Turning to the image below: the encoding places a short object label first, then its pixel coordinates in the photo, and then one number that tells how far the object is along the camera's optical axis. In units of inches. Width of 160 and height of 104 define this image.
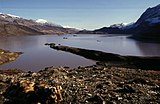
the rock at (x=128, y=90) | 520.8
